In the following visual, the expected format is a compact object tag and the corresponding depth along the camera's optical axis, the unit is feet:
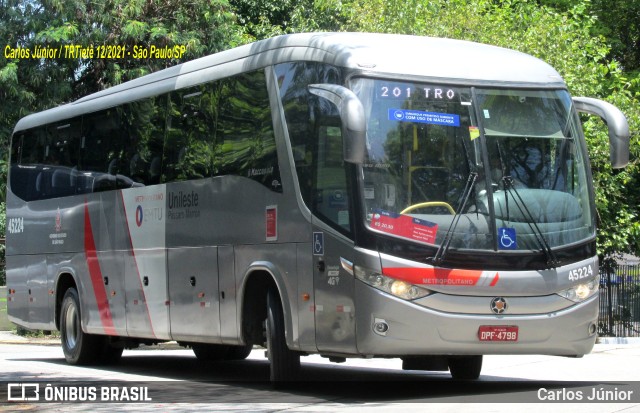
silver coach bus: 39.24
